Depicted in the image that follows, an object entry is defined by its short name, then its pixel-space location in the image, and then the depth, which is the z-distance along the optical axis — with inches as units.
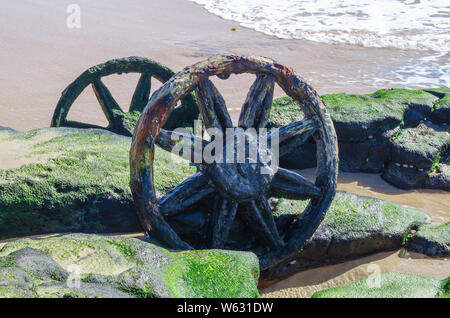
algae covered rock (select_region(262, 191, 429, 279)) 345.4
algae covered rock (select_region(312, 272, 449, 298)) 263.9
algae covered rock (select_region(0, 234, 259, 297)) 193.3
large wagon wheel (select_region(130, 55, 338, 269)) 291.0
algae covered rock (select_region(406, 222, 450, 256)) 356.5
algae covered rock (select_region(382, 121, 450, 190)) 475.5
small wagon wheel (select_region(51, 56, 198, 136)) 448.1
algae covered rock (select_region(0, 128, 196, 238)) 327.6
